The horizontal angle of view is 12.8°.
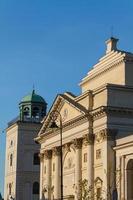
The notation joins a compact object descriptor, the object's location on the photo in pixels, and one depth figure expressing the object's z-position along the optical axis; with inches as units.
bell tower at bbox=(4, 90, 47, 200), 3811.5
